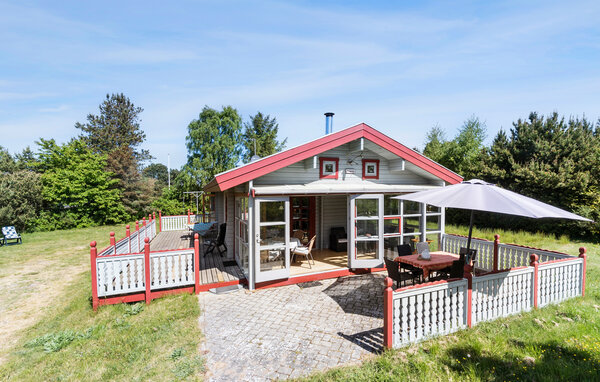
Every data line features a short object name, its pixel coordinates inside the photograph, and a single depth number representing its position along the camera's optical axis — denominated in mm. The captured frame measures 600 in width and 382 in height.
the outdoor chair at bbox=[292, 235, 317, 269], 7676
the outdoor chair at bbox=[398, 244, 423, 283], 5829
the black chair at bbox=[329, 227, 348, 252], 9783
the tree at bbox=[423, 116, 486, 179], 19859
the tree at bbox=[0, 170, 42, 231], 16859
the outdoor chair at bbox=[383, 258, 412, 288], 5270
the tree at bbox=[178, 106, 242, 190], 26094
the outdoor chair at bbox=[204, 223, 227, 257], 9117
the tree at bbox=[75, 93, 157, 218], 22969
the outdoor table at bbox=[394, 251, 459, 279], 5570
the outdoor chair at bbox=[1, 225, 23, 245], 13484
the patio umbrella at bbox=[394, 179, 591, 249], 3932
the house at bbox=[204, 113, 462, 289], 6516
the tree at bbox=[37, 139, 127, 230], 19391
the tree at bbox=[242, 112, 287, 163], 33938
